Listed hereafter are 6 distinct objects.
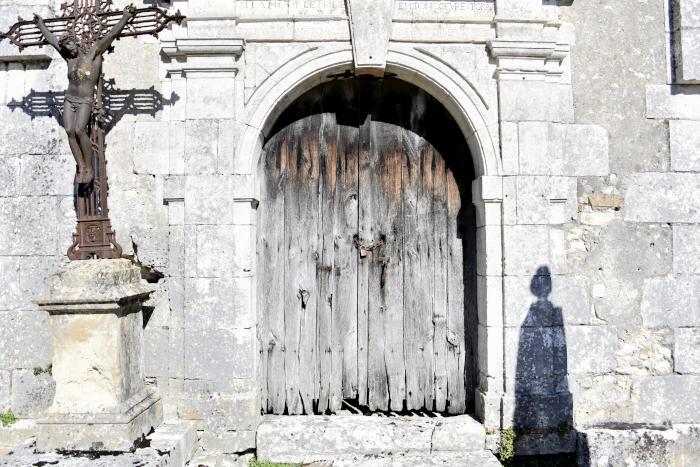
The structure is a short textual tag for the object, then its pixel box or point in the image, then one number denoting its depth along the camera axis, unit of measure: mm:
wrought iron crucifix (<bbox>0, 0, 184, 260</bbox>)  3150
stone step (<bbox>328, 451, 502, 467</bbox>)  3262
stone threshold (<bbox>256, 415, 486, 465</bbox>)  3430
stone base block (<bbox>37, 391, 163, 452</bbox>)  2936
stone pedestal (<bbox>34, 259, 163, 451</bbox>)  2947
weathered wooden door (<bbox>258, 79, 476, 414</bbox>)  3770
